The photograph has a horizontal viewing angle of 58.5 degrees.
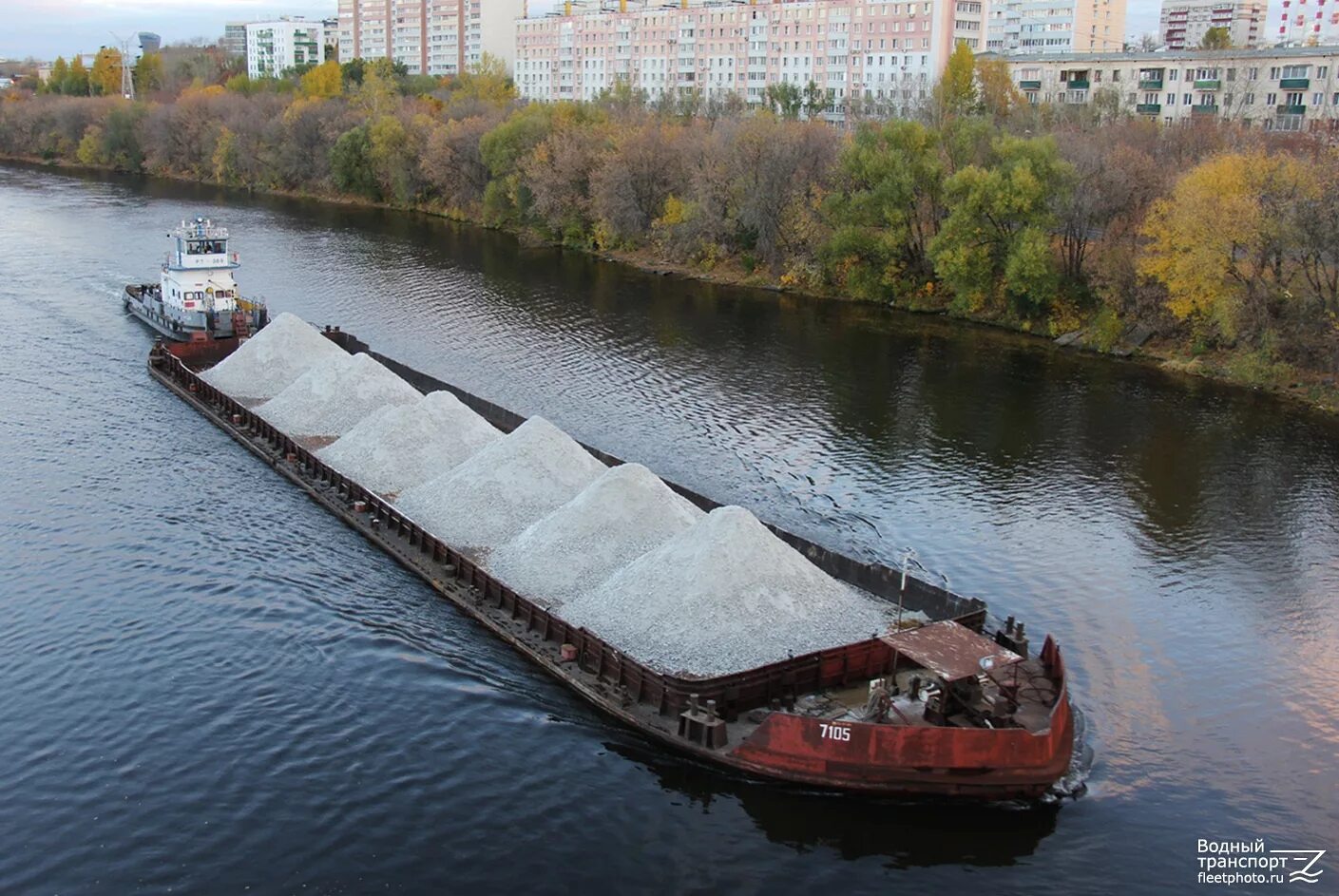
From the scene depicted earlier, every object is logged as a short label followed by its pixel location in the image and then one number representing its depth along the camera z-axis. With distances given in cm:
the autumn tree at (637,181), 8631
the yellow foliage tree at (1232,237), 5403
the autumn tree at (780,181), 7606
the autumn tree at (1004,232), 6384
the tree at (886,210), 7069
